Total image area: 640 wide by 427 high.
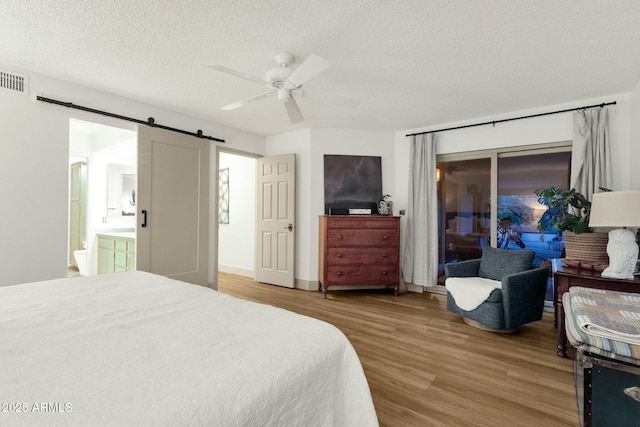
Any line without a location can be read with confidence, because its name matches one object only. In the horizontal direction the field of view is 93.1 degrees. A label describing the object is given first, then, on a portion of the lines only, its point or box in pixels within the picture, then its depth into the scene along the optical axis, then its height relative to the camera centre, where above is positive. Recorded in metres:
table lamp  2.13 -0.05
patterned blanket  1.06 -0.43
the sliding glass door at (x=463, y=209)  4.20 +0.08
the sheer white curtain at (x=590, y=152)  3.18 +0.69
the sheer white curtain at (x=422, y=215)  4.30 -0.01
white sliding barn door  3.61 +0.09
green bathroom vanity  4.19 -0.59
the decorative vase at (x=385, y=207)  4.46 +0.10
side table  2.23 -0.52
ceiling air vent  2.70 +1.17
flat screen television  4.63 +0.46
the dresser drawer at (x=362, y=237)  4.23 -0.33
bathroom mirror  5.05 +0.37
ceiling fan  2.14 +0.99
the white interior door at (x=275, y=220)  4.71 -0.11
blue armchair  2.83 -0.75
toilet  5.04 -0.83
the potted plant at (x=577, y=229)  2.75 -0.12
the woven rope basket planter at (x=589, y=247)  2.75 -0.28
